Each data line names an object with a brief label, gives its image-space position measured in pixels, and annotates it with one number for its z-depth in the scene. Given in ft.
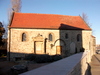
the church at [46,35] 65.07
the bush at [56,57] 53.48
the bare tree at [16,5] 96.32
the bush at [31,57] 56.06
